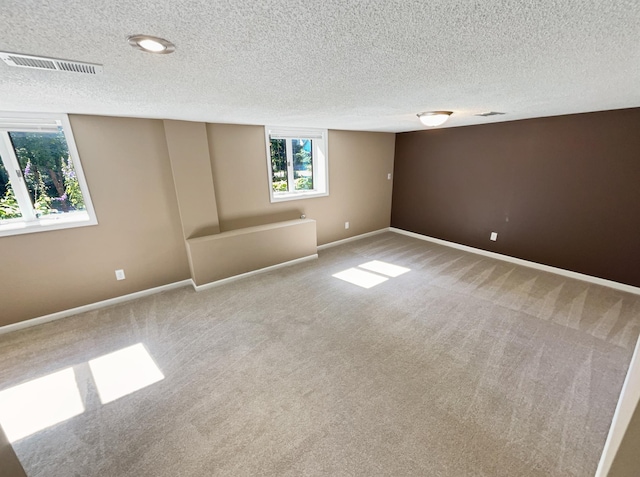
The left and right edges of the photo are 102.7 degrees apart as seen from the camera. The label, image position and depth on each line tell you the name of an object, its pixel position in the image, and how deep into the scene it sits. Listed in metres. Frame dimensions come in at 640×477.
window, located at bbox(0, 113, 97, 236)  2.34
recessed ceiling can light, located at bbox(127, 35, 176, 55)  0.94
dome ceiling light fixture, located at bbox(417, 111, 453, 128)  2.65
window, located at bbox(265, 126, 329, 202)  3.78
